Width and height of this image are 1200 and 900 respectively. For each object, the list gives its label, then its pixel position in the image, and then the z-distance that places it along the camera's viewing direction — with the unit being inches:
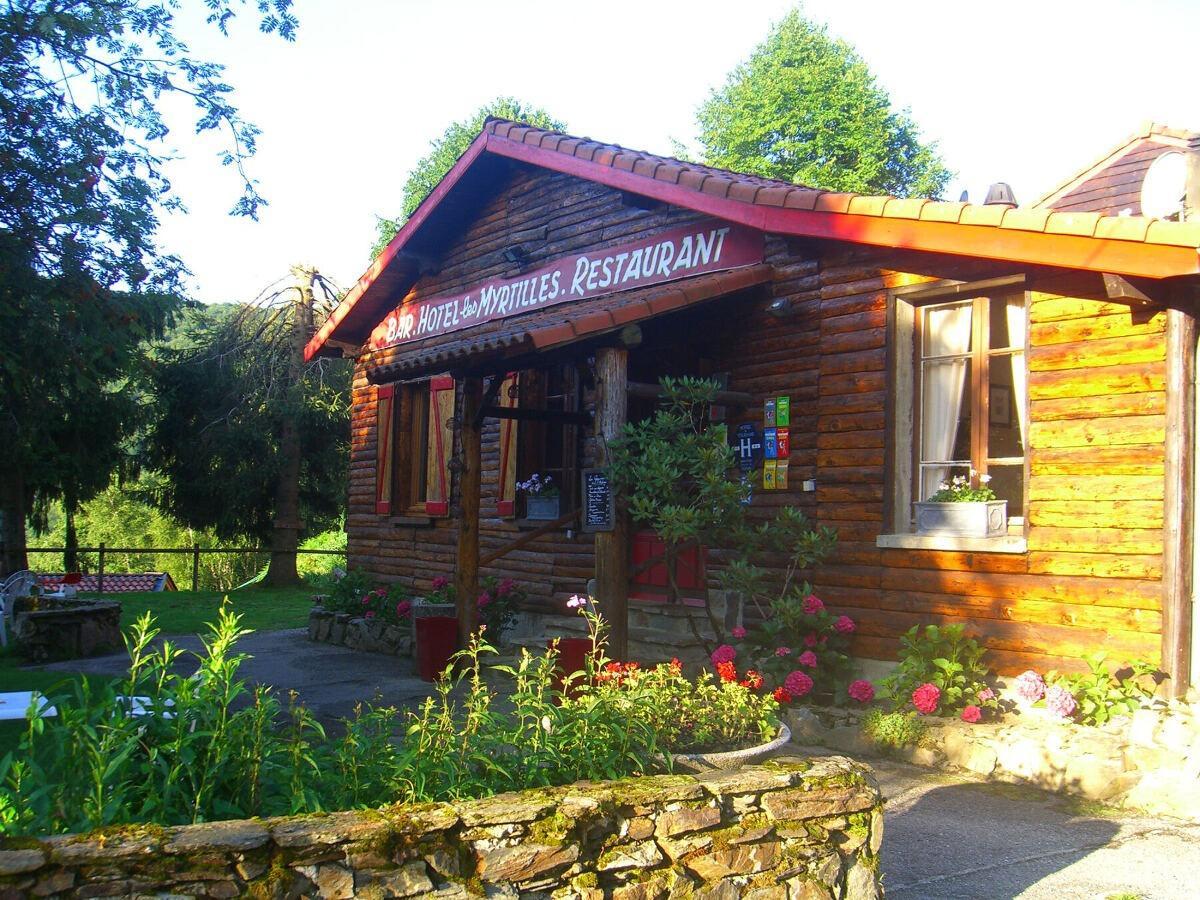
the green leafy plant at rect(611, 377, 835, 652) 279.3
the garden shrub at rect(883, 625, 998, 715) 254.1
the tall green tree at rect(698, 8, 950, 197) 1199.6
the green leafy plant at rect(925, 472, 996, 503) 266.5
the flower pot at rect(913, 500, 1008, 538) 264.1
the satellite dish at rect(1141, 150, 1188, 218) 242.5
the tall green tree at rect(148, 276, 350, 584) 786.8
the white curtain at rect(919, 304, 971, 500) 280.8
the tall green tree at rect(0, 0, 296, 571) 335.0
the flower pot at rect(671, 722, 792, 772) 152.7
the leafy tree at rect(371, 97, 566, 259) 1322.6
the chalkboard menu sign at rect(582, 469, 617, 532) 284.0
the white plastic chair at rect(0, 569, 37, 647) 439.5
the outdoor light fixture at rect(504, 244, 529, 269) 441.7
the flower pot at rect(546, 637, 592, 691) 262.8
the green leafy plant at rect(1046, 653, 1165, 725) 230.4
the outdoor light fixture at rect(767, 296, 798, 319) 315.6
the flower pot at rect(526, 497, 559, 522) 411.2
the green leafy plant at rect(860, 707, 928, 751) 247.8
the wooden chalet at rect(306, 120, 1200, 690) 236.1
